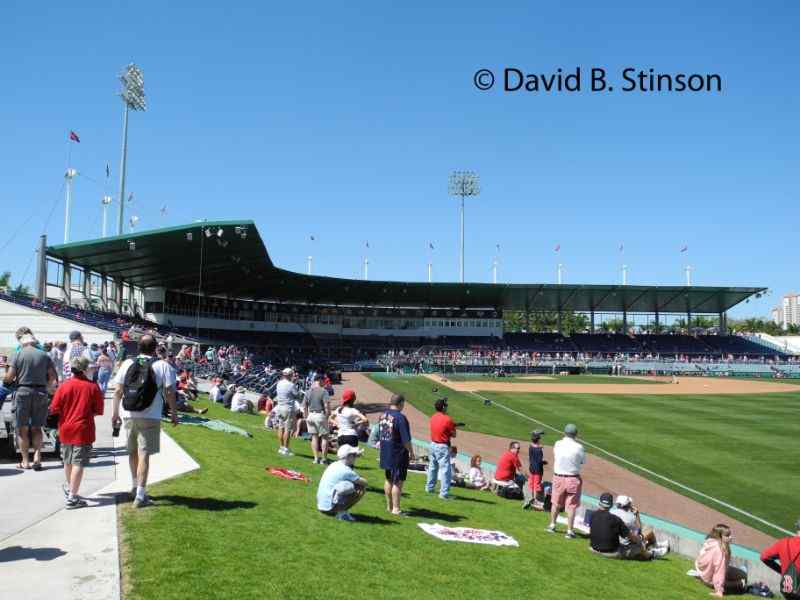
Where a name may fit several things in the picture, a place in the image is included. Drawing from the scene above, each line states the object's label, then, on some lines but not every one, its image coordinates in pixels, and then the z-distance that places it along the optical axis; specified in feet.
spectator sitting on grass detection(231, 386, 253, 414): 72.18
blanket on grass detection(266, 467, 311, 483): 36.37
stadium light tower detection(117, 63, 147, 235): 176.35
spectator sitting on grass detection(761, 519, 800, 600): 26.61
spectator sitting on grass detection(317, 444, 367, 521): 28.40
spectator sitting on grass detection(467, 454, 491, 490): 47.34
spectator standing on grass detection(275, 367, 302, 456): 42.78
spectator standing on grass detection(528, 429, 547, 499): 42.04
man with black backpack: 24.29
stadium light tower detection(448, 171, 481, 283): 277.23
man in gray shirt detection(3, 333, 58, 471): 30.37
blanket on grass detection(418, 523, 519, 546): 28.89
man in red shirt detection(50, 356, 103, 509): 24.59
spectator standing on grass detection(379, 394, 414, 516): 31.07
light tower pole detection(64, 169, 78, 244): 165.87
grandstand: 191.01
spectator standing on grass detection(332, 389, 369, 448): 35.76
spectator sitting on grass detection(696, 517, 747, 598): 28.84
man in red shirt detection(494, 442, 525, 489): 45.70
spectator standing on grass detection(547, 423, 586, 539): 32.40
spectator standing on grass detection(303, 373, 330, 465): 41.24
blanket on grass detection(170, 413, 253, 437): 49.93
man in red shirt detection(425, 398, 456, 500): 36.14
